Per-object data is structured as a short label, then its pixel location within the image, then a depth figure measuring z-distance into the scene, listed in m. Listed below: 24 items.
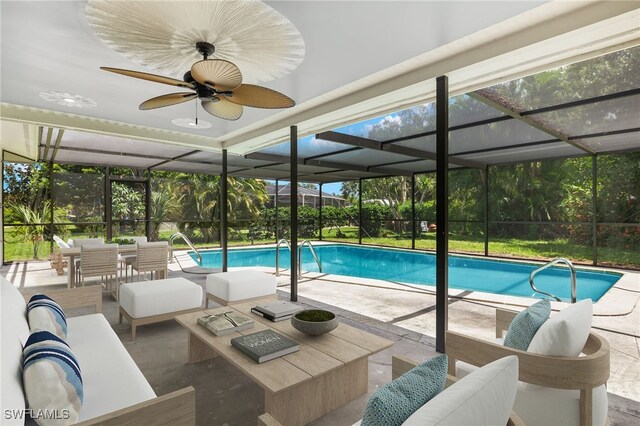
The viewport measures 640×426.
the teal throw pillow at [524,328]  1.66
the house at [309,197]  18.44
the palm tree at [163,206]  10.49
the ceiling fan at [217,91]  2.15
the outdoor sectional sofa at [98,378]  1.12
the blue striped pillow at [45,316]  1.81
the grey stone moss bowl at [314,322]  2.13
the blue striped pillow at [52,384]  1.16
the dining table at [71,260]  4.79
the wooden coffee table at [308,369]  1.70
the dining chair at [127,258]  5.43
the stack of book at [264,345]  1.86
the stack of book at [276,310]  2.54
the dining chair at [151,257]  4.94
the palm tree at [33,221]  7.94
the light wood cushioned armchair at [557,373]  1.43
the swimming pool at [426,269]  6.64
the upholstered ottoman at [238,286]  3.74
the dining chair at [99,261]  4.47
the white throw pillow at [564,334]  1.50
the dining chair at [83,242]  5.38
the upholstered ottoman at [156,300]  3.15
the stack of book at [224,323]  2.25
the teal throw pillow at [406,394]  0.88
